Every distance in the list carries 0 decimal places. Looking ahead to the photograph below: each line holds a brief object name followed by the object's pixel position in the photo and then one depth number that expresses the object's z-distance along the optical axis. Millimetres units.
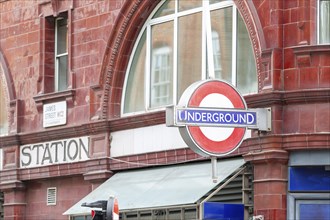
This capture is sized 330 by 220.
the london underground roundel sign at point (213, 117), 23469
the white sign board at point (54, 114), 30594
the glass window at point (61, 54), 31500
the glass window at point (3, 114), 32781
